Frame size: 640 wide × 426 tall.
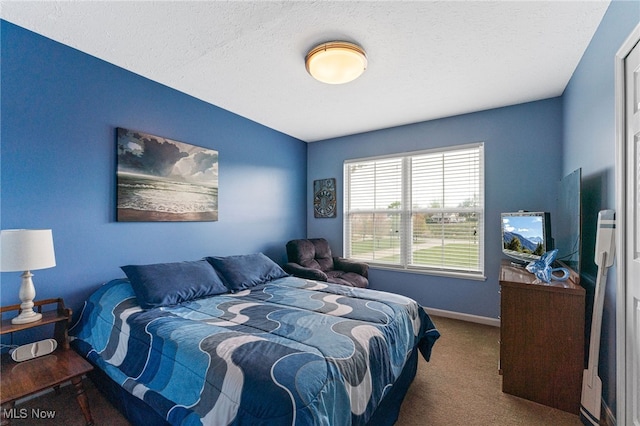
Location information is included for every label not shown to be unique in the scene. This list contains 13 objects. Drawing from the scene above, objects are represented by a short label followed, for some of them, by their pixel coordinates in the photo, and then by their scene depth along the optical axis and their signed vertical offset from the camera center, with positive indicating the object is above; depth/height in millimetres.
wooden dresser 1856 -868
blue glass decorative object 2000 -406
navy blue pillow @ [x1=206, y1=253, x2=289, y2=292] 2664 -575
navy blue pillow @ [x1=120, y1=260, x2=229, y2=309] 2090 -562
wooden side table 1507 -950
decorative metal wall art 4547 +265
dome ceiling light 2053 +1161
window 3547 +57
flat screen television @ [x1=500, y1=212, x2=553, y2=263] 2484 -194
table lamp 1646 -267
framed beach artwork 2500 +331
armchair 3521 -711
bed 1198 -718
